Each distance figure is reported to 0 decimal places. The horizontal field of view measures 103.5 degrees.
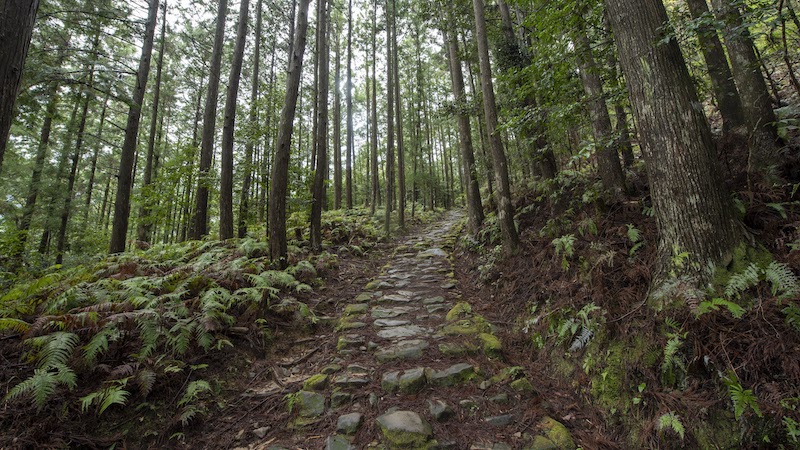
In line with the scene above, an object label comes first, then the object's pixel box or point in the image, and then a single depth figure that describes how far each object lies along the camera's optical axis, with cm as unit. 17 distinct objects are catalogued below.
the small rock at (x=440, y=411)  305
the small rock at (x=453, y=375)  357
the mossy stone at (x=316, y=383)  364
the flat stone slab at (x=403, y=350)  417
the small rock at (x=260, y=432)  304
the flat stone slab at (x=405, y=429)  276
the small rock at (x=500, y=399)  326
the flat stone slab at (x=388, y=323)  529
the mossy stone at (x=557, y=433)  270
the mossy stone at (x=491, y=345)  413
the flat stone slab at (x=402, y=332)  484
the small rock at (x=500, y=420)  299
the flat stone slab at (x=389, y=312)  566
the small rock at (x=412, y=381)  348
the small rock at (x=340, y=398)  335
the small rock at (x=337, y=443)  277
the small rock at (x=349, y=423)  296
